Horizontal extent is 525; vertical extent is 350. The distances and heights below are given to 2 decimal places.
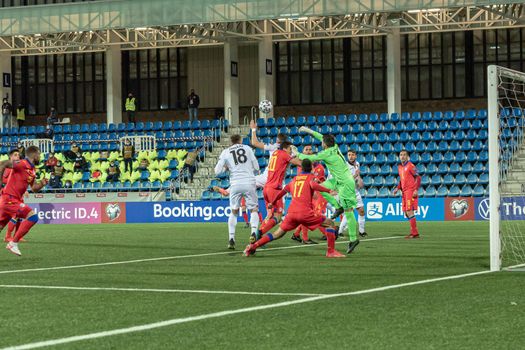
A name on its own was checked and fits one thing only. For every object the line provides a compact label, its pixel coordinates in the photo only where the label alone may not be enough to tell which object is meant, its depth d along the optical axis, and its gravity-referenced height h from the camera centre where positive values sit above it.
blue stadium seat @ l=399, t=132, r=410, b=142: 39.84 +1.66
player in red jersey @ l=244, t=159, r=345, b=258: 15.81 -0.47
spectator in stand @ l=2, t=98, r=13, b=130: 48.91 +3.39
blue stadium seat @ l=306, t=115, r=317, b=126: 42.91 +2.50
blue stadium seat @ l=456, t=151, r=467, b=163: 38.06 +0.79
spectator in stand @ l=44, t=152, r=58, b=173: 43.09 +0.81
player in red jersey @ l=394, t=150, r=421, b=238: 23.42 -0.13
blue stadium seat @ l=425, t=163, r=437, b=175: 37.97 +0.35
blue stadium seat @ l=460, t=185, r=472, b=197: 36.50 -0.48
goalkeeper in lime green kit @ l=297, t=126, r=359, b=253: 17.23 +0.00
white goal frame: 13.44 +0.09
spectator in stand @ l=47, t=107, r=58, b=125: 47.84 +3.06
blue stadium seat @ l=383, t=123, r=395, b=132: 40.82 +2.11
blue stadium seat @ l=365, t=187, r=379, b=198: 37.22 -0.50
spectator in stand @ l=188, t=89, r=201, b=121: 47.09 +3.60
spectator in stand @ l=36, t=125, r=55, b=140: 47.44 +2.31
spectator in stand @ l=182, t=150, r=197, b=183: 41.44 +0.73
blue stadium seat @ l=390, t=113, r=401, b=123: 41.34 +2.50
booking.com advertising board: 34.38 -1.13
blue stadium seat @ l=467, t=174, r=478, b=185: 36.78 -0.05
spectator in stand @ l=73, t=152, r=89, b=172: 43.69 +0.77
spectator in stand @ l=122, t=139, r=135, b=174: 42.69 +1.08
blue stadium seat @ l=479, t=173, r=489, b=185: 36.57 -0.03
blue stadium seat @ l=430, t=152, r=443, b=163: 38.44 +0.78
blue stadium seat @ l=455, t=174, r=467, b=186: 37.00 -0.06
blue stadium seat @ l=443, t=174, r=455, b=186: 37.22 -0.07
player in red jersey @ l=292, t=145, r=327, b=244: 21.39 -0.44
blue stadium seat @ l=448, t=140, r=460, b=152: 38.69 +1.24
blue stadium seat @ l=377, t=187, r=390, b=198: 37.22 -0.52
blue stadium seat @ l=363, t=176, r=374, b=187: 38.11 -0.08
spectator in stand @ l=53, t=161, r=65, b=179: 42.72 +0.51
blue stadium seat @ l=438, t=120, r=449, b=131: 39.94 +2.08
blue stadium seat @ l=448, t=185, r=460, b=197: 36.72 -0.48
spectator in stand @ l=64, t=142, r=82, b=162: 44.41 +1.28
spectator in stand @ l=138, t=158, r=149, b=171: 42.50 +0.68
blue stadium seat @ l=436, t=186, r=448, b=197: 36.97 -0.48
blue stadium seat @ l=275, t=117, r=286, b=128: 43.59 +2.46
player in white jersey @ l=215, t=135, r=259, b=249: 19.05 +0.13
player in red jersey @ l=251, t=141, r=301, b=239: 19.17 +0.15
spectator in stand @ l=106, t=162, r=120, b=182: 42.34 +0.31
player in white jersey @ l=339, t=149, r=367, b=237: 23.54 -0.15
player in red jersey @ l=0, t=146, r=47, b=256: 17.44 -0.32
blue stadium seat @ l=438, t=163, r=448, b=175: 37.88 +0.34
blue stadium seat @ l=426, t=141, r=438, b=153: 39.00 +1.23
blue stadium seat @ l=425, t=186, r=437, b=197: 37.03 -0.47
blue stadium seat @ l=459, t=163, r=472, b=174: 37.50 +0.35
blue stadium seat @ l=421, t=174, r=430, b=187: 37.62 -0.09
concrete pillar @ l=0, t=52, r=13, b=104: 49.47 +5.32
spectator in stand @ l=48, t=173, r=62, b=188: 42.25 +0.00
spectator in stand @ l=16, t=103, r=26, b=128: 52.34 +3.57
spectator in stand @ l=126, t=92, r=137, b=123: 48.38 +3.62
